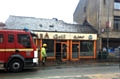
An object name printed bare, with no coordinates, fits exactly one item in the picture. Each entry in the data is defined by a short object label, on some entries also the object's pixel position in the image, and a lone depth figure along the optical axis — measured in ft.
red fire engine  21.04
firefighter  27.57
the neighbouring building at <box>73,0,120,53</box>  40.95
